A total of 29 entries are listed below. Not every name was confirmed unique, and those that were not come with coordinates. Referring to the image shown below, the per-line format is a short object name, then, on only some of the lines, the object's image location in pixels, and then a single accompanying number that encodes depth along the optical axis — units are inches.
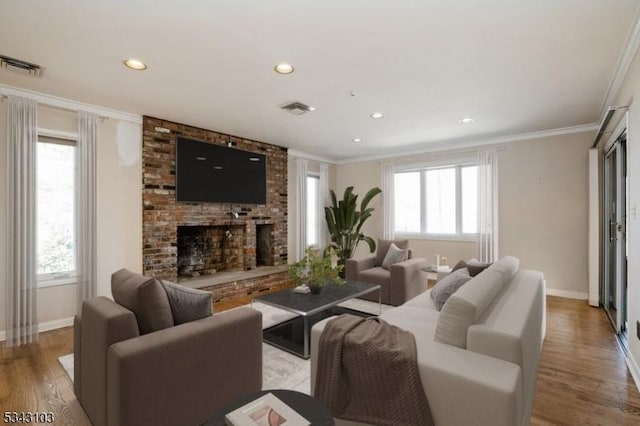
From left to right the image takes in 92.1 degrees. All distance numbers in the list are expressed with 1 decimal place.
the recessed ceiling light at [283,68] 101.7
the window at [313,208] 252.7
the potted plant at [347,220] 238.1
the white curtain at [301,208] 234.1
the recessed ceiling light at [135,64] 97.7
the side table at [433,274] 141.9
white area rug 88.6
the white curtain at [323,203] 259.6
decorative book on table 42.5
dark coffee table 109.5
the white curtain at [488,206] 195.5
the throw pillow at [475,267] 105.4
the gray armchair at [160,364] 59.4
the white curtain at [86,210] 134.6
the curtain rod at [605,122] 107.0
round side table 45.6
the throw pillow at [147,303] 68.8
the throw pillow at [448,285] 98.6
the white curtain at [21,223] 117.1
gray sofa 50.2
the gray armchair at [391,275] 159.2
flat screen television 168.2
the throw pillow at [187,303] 75.3
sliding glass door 120.3
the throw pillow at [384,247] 187.8
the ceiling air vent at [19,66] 97.2
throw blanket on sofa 56.4
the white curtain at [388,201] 243.1
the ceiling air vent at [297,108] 136.0
